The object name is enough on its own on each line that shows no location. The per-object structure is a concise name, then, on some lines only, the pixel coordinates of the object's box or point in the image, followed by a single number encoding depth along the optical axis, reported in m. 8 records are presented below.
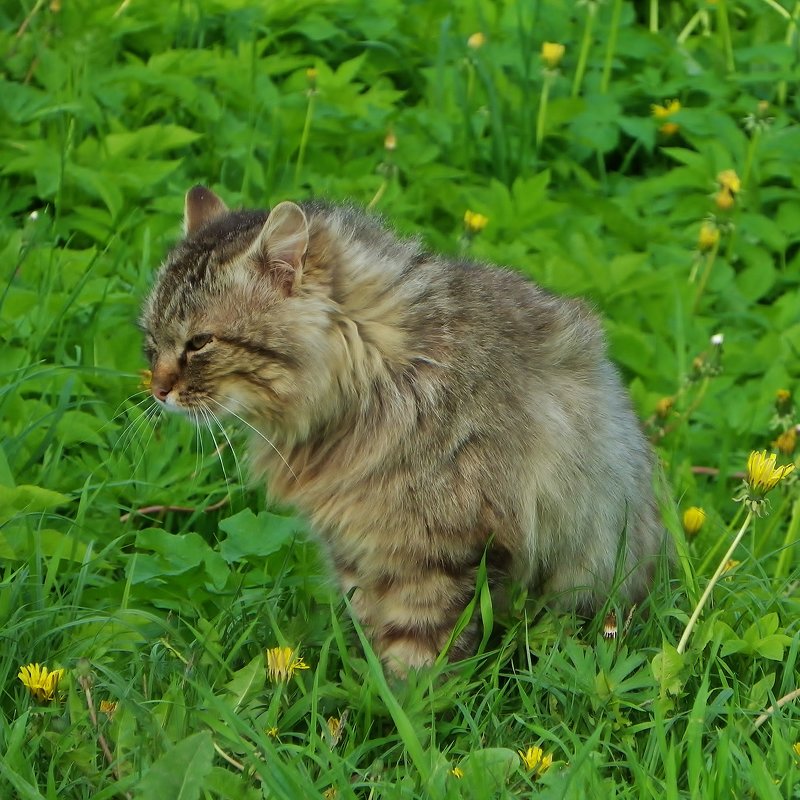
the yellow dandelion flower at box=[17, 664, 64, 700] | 5.67
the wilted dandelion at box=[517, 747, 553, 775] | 5.68
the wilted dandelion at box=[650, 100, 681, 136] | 11.46
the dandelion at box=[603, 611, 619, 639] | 6.49
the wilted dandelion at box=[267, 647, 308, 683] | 5.96
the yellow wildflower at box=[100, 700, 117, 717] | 5.82
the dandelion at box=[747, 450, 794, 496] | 5.93
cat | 6.34
